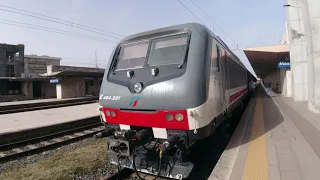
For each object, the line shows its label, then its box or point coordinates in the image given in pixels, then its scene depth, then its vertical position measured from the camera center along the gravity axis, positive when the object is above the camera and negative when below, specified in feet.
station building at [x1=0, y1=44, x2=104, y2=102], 98.24 +4.03
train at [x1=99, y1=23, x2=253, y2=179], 12.47 -0.61
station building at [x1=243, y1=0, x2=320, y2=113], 30.42 +6.85
